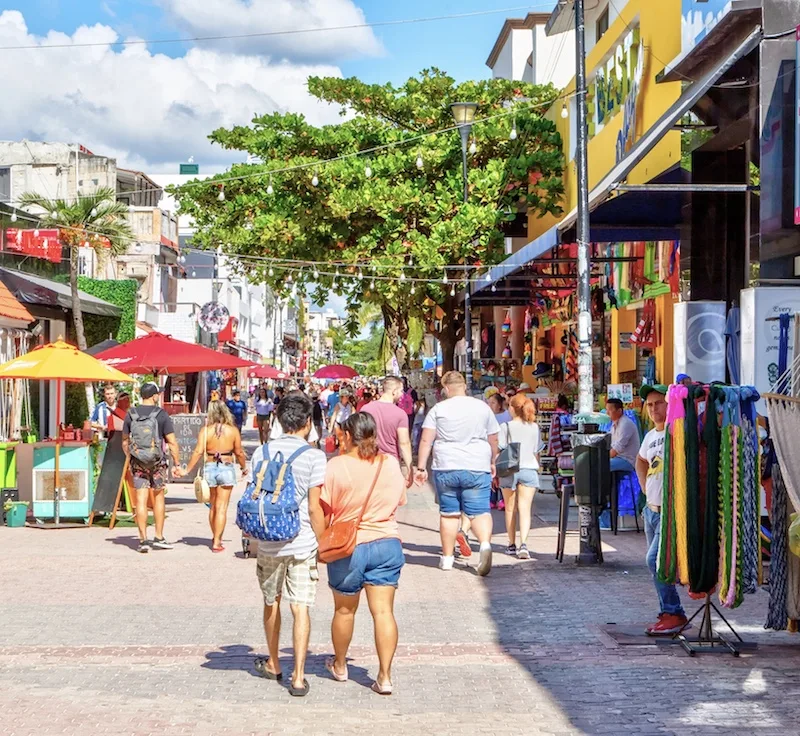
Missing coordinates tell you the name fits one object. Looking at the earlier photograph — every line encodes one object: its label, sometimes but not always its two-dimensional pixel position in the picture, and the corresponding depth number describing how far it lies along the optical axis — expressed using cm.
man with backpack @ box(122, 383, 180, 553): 1355
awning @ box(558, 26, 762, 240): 1100
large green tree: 2900
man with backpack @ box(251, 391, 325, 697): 724
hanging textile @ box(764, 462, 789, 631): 798
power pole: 1641
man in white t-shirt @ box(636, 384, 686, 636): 871
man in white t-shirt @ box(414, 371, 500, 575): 1179
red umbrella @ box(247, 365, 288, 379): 4625
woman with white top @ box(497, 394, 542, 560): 1300
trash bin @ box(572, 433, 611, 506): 1183
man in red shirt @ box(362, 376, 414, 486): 1310
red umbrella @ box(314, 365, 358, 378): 4397
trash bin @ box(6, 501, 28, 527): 1584
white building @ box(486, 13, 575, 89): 3619
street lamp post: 2619
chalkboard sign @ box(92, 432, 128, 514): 1590
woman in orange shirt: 720
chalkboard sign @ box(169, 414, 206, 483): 2188
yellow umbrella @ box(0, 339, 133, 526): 1562
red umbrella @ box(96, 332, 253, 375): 1981
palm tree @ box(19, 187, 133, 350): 2758
